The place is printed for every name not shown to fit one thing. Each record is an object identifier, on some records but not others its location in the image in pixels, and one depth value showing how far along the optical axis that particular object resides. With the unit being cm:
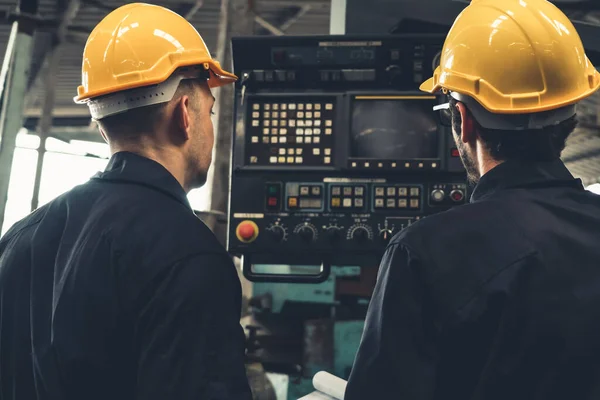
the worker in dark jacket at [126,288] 86
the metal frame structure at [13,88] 304
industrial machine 151
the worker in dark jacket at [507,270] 81
